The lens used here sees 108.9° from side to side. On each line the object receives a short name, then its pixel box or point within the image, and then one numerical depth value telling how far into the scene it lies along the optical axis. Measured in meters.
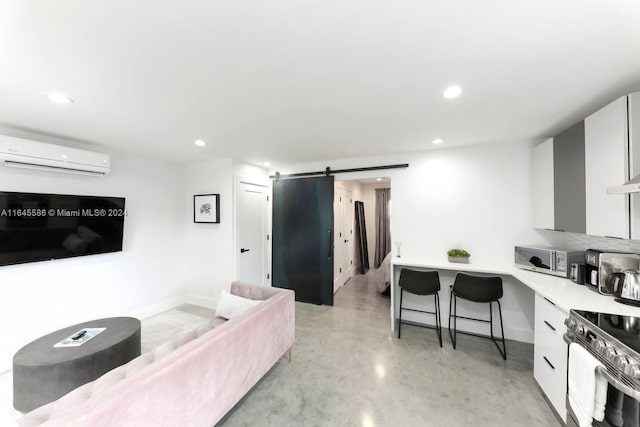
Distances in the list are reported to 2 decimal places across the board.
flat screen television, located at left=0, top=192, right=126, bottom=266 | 2.29
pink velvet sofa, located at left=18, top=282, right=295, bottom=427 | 1.01
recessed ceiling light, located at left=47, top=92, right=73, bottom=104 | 1.71
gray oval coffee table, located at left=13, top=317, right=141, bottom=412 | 1.66
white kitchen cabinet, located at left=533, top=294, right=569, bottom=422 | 1.63
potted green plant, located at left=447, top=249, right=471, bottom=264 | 2.92
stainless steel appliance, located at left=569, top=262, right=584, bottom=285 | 2.06
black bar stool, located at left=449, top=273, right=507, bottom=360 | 2.48
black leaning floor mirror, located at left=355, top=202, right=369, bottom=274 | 5.88
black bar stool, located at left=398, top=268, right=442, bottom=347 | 2.78
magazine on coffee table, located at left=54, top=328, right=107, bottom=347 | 1.91
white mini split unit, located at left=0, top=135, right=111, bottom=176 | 2.19
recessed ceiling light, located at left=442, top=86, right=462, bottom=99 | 1.63
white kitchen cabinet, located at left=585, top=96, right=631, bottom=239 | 1.56
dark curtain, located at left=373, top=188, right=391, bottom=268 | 6.25
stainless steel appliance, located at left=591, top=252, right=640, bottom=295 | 1.75
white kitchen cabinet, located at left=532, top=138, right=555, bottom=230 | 2.38
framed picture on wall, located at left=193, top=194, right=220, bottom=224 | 3.72
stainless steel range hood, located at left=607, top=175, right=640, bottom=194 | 1.34
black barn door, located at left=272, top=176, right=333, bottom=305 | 3.84
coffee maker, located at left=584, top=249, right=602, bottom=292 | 1.92
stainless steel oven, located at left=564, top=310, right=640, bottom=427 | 1.00
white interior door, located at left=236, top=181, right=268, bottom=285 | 3.73
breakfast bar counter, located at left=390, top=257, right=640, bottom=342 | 1.61
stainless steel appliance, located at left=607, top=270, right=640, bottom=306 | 1.60
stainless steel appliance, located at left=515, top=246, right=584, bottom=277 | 2.21
